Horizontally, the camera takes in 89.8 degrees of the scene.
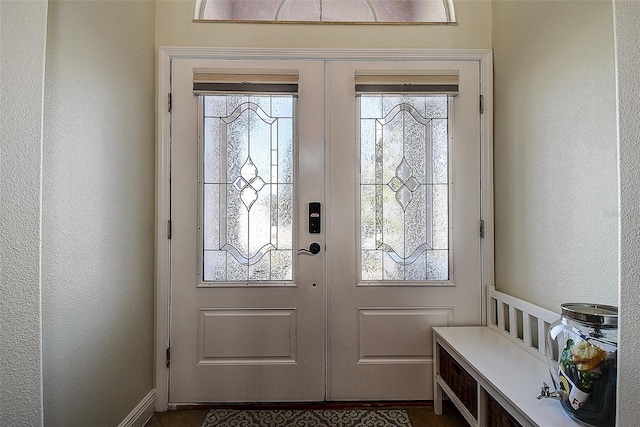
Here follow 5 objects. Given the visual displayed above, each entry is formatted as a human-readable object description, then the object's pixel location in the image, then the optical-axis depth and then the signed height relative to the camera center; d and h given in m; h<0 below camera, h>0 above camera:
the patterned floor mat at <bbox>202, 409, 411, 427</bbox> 1.77 -1.14
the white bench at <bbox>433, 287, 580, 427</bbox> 1.16 -0.66
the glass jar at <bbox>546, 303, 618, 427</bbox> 0.97 -0.46
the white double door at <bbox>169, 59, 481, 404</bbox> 1.92 -0.44
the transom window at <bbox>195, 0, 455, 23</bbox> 1.98 +1.28
